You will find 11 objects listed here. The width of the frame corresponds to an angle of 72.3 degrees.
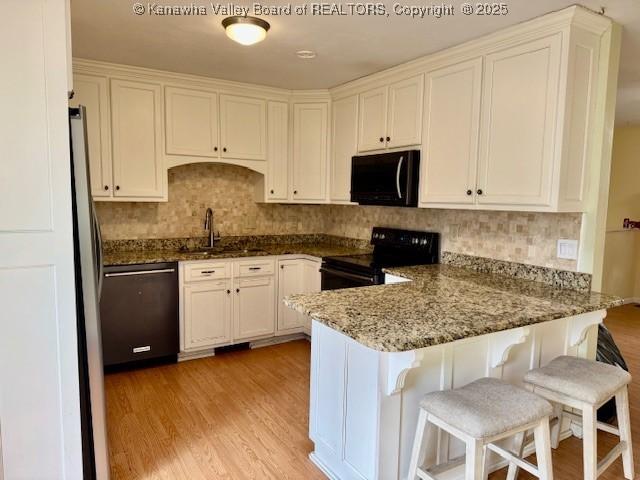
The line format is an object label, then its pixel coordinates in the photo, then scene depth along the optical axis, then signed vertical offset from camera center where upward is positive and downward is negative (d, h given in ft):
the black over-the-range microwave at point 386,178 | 10.19 +0.64
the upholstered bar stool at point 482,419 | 5.01 -2.52
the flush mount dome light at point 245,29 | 7.57 +3.00
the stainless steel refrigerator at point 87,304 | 5.98 -1.48
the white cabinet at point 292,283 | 12.89 -2.38
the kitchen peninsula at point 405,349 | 5.56 -2.16
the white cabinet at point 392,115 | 10.18 +2.21
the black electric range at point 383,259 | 10.58 -1.46
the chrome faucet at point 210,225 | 13.20 -0.73
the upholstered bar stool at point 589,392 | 6.06 -2.59
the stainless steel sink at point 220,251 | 12.35 -1.46
